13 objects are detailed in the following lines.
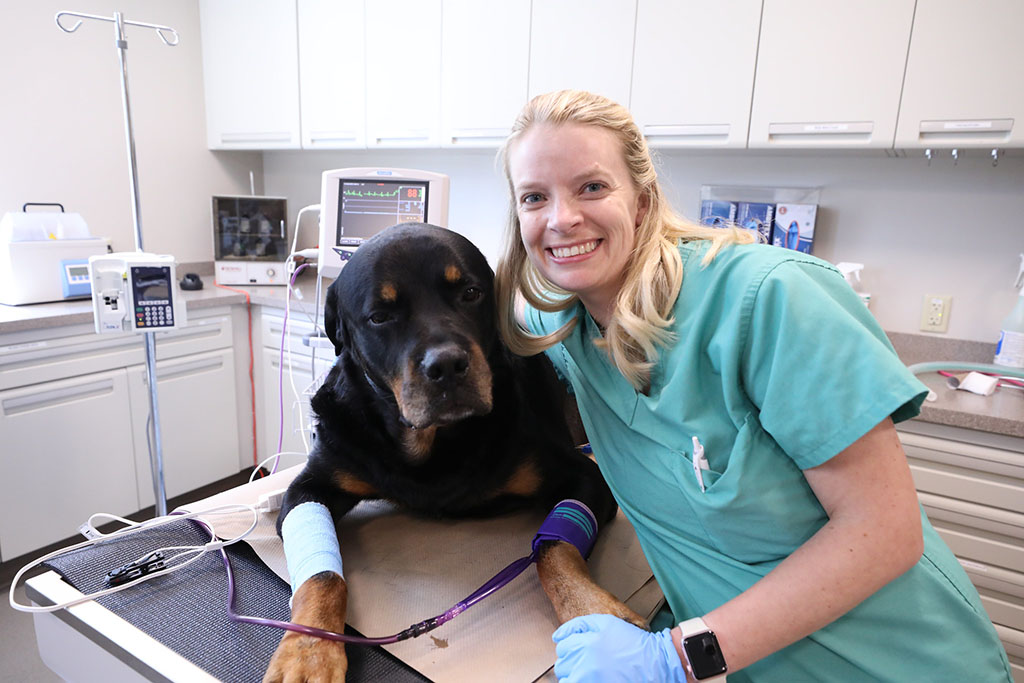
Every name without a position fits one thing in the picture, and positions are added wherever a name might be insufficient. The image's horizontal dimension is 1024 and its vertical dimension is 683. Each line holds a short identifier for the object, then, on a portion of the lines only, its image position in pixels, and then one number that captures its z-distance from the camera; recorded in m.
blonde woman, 0.70
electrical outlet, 2.20
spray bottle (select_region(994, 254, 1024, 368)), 1.97
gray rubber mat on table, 0.73
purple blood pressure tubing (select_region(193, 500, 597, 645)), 0.74
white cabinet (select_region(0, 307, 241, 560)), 2.42
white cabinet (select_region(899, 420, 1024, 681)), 1.65
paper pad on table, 0.75
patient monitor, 1.97
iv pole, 1.74
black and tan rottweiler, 0.98
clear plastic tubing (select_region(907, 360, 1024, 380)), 1.94
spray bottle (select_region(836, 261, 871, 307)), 2.21
